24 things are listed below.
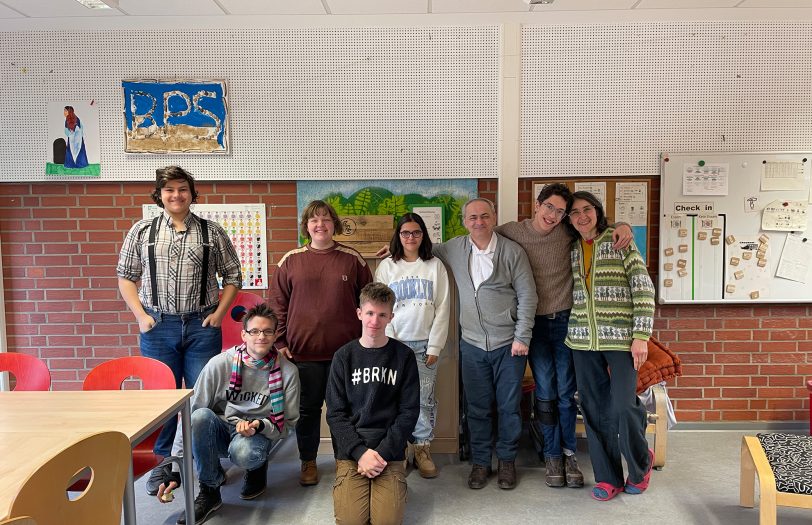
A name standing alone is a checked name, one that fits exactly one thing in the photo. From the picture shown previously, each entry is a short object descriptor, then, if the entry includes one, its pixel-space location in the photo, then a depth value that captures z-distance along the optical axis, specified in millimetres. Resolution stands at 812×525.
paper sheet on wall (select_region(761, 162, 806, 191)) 3461
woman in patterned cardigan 2602
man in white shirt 2812
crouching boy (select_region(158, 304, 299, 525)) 2469
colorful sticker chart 3551
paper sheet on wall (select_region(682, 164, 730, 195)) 3463
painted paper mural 3529
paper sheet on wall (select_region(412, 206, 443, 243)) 3518
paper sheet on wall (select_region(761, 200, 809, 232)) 3465
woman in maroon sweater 2812
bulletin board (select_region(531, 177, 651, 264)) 3514
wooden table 1612
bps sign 3461
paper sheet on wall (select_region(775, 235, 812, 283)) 3480
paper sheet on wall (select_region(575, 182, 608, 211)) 3518
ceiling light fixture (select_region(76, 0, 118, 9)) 2985
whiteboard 3463
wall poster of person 3502
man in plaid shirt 2707
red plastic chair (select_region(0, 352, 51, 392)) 2498
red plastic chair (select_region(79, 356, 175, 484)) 2377
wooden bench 2127
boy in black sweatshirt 2365
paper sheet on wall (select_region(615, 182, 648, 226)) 3514
